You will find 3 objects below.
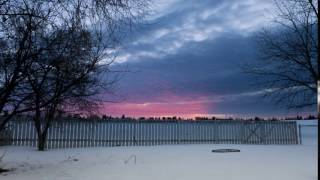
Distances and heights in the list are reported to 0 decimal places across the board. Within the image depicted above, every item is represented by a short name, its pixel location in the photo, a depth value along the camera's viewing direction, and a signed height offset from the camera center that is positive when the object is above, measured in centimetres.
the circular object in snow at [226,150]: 1085 -169
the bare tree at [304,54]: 1186 +268
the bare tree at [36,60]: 539 +126
